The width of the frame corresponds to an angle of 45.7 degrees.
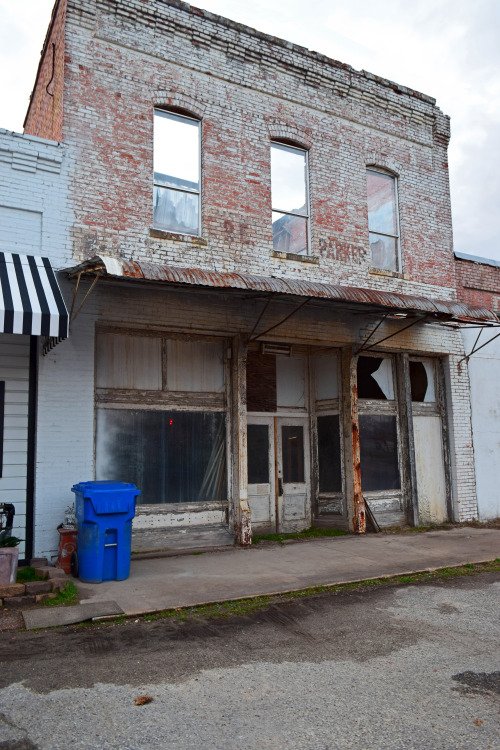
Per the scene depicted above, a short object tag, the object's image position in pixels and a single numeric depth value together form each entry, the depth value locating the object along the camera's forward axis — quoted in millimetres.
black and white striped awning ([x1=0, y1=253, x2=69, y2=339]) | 6730
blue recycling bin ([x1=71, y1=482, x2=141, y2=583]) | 7203
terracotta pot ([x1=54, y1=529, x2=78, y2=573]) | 7551
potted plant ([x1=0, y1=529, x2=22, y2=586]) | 6602
